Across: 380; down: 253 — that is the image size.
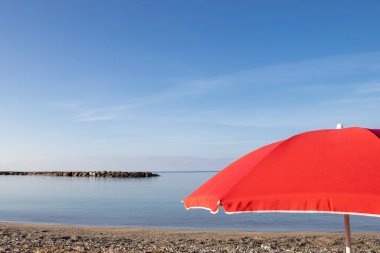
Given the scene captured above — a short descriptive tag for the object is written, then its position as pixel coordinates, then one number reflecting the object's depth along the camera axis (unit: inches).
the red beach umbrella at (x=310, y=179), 129.3
